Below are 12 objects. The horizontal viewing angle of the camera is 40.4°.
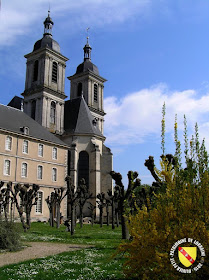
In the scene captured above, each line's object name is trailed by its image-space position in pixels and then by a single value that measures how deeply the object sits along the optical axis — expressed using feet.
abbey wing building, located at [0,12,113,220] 105.19
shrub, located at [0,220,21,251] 35.88
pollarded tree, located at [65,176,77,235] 60.44
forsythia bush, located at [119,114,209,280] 16.29
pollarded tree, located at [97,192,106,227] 93.09
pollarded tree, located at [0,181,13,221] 71.20
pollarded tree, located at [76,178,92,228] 80.02
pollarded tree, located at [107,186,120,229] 88.03
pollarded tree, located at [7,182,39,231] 67.97
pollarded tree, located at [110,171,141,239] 46.26
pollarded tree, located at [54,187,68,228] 73.75
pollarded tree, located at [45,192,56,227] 79.88
